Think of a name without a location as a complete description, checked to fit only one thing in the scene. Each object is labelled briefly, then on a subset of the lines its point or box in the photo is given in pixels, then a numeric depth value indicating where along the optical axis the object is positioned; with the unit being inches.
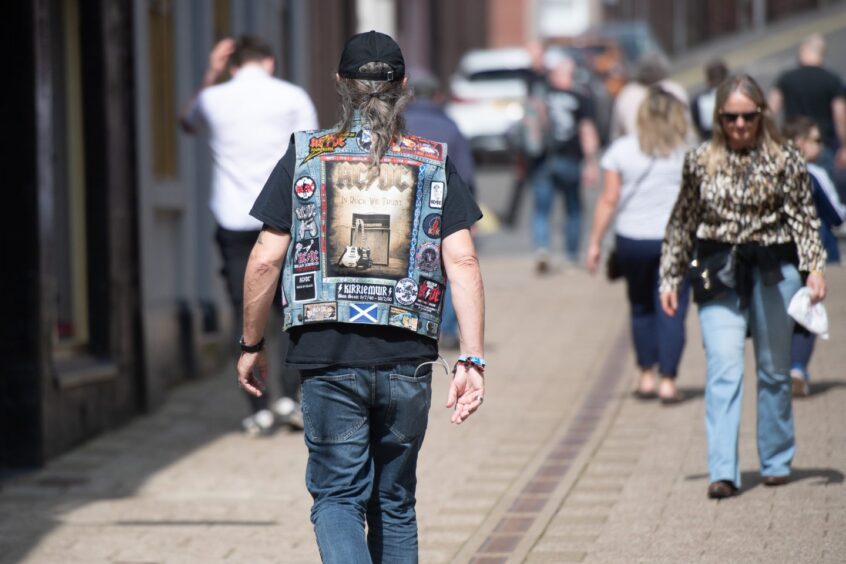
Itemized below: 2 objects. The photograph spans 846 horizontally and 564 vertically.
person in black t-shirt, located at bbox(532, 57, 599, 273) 1234.0
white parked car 2193.7
